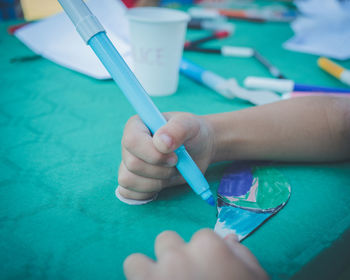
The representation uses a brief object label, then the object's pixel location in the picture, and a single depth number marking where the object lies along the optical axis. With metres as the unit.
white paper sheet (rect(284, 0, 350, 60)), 0.80
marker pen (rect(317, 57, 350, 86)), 0.62
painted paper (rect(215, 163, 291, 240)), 0.29
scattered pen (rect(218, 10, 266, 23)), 1.11
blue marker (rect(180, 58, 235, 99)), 0.58
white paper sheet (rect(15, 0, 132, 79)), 0.71
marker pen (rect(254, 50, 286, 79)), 0.64
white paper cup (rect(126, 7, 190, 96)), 0.51
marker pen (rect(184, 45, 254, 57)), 0.77
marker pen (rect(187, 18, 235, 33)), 0.96
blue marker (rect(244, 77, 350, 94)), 0.56
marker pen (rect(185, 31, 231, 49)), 0.82
